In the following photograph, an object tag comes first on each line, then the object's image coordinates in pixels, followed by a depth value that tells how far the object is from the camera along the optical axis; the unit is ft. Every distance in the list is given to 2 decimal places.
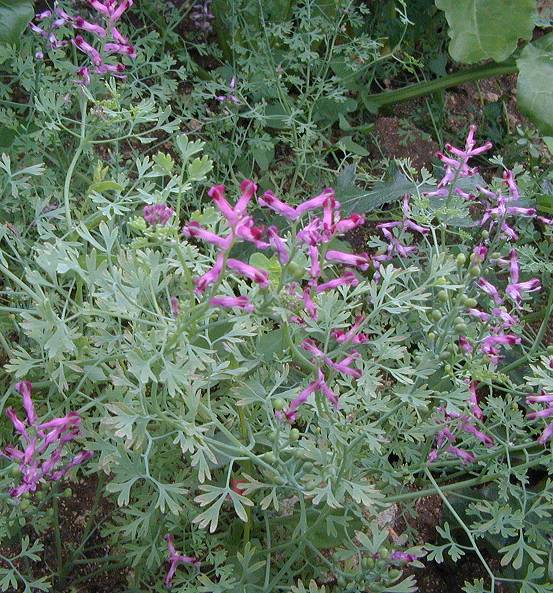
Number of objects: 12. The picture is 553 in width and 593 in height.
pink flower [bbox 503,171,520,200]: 1.06
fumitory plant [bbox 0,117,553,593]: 0.69
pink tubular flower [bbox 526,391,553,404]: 0.80
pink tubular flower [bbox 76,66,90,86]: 0.94
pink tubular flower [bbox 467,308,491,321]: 0.85
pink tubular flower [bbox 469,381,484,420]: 0.85
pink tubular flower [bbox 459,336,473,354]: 0.82
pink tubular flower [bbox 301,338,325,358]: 0.73
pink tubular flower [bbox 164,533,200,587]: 0.80
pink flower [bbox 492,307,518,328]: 0.91
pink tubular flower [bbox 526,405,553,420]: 0.80
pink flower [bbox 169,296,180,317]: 0.72
